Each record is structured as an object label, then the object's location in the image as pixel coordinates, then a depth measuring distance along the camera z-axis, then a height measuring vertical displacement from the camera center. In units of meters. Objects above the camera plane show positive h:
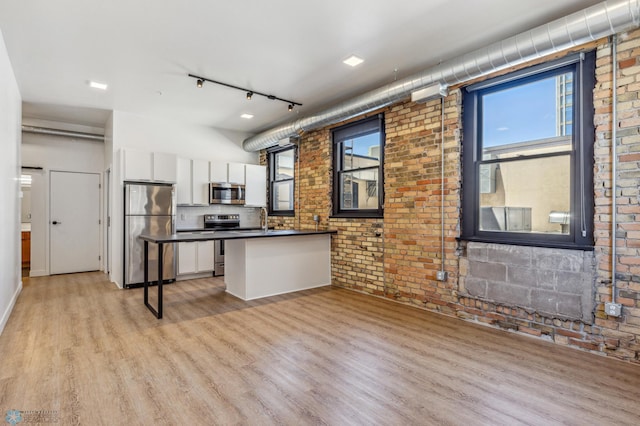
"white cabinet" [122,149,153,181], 5.29 +0.76
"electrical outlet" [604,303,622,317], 2.70 -0.78
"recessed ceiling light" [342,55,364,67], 3.62 +1.69
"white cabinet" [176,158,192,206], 6.01 +0.53
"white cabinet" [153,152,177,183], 5.55 +0.76
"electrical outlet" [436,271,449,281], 3.88 -0.73
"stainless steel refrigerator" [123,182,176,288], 5.31 -0.19
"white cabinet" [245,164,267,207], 6.82 +0.56
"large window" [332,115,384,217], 4.87 +0.70
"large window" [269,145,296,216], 6.64 +0.65
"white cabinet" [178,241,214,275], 5.84 -0.81
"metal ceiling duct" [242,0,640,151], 2.46 +1.43
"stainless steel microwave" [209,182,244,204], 6.31 +0.37
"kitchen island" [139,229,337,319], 4.57 -0.73
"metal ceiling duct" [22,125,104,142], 5.79 +1.44
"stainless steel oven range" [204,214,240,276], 6.22 -0.27
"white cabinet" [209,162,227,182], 6.36 +0.78
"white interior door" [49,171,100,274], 6.35 -0.20
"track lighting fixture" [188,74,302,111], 4.15 +1.68
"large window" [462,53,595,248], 2.96 +0.57
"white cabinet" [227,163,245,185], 6.57 +0.78
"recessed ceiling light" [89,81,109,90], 4.33 +1.67
